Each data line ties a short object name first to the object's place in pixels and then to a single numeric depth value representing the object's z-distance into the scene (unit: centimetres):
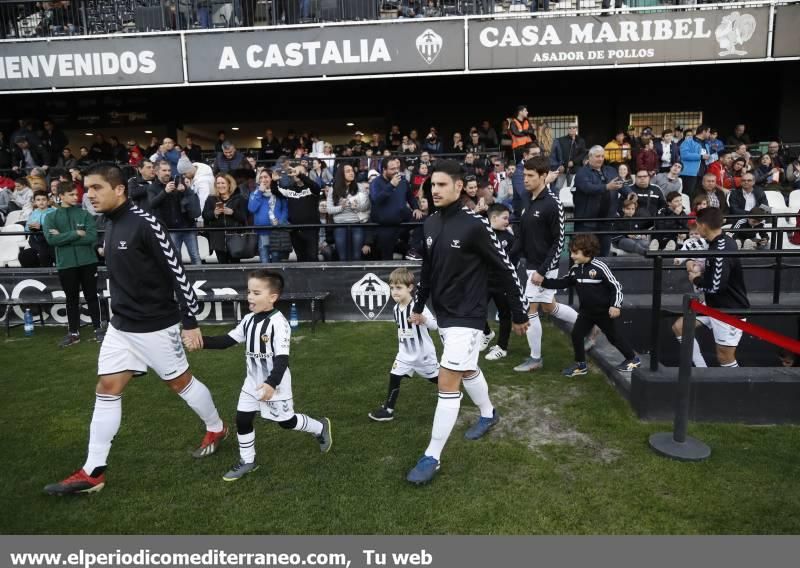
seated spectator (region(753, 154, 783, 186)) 1180
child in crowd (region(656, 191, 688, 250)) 864
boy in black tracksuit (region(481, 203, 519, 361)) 628
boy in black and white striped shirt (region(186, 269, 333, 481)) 378
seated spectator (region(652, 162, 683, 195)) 1024
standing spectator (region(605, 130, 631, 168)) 1298
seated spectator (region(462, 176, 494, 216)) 745
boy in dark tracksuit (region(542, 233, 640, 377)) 540
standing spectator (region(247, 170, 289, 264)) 878
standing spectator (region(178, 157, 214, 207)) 971
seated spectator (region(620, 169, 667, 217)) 900
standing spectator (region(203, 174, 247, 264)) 867
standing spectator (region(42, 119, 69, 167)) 1538
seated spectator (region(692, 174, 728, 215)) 918
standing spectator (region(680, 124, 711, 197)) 1158
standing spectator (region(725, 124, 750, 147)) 1378
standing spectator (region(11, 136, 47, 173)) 1466
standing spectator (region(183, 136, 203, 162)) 1470
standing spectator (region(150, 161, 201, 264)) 834
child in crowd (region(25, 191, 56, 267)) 879
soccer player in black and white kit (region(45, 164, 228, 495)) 380
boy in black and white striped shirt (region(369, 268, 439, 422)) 462
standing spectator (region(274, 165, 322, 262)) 873
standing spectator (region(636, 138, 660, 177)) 1175
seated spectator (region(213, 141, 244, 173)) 1098
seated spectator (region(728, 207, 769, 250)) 809
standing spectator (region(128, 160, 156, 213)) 809
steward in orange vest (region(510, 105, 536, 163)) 1255
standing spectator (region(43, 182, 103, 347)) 727
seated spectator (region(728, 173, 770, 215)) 958
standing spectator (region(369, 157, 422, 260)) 818
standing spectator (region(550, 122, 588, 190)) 1170
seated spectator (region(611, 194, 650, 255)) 852
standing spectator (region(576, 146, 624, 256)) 839
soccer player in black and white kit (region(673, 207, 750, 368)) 495
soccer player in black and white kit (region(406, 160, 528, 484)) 379
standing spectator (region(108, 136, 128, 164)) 1538
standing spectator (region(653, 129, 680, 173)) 1214
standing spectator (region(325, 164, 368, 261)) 865
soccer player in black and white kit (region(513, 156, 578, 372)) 561
